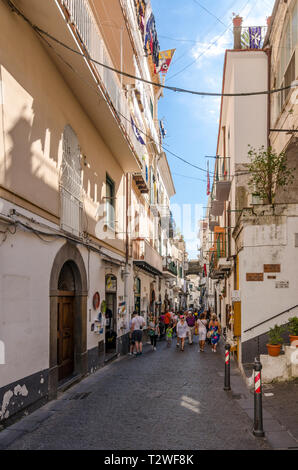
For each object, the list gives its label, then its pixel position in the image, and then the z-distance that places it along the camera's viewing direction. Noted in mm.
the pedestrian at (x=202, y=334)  18141
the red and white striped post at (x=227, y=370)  9523
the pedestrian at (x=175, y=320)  25844
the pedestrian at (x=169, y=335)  21414
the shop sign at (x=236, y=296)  11616
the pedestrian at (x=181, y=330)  18750
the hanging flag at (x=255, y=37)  18297
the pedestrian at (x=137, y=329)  16391
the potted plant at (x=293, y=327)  10266
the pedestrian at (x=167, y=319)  24678
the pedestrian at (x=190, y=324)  21419
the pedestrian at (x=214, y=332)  18094
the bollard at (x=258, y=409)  6414
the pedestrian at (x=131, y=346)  16859
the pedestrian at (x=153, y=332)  19188
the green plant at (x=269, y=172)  12359
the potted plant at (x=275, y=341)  10016
